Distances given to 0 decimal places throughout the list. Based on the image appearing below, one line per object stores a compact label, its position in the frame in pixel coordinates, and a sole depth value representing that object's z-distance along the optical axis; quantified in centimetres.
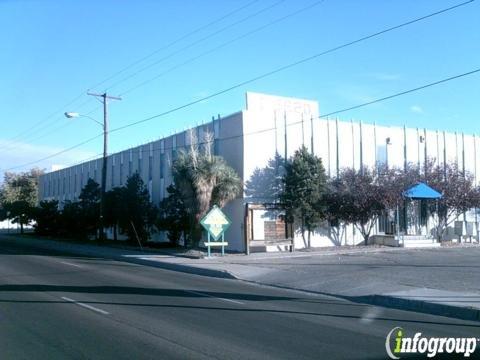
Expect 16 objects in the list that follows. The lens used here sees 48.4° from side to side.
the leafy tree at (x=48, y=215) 5131
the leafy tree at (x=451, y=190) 3438
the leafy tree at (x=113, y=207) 3666
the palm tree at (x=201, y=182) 2736
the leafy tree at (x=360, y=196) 2988
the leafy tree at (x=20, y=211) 5446
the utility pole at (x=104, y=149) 3559
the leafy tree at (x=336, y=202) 3016
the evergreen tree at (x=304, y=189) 2911
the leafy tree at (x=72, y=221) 4431
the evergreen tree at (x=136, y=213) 3569
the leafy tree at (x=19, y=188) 7264
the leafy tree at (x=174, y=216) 3173
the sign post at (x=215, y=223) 2530
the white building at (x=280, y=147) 3003
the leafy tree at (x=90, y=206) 4253
